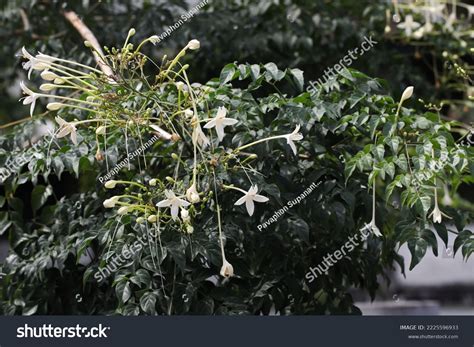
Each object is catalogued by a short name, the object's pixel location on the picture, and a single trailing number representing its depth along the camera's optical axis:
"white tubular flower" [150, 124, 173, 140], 2.14
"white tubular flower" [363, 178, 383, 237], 2.14
